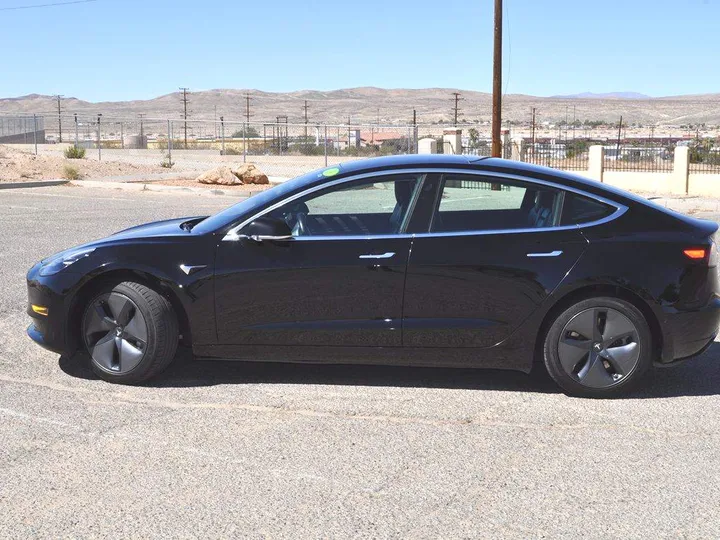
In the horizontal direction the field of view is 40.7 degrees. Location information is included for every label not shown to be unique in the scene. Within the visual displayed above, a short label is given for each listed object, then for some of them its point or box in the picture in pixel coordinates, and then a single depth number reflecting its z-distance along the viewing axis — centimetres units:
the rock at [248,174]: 2780
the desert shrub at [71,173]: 2831
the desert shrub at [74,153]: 3834
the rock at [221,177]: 2709
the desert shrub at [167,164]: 3578
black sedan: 614
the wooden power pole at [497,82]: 2855
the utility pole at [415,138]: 3283
